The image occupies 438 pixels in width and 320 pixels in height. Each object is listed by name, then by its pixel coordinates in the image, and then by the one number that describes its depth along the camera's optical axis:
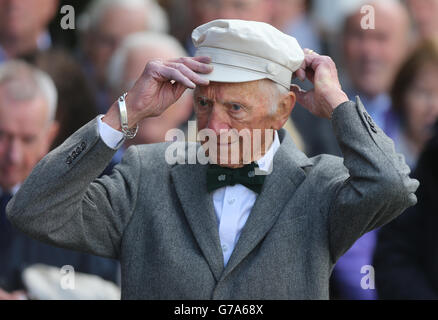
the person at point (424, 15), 11.62
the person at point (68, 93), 9.85
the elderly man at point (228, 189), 5.79
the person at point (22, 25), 10.83
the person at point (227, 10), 10.50
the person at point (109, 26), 11.02
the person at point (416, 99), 10.33
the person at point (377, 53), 10.72
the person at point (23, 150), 9.15
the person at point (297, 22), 11.34
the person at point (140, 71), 9.73
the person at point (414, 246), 8.27
